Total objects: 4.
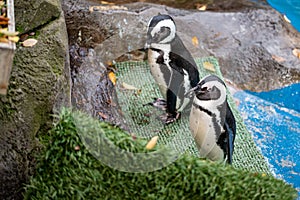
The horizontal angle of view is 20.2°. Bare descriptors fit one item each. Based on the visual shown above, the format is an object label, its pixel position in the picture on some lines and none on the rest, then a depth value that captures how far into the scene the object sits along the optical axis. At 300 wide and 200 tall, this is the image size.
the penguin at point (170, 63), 5.84
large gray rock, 6.21
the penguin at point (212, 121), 5.04
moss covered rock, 4.30
